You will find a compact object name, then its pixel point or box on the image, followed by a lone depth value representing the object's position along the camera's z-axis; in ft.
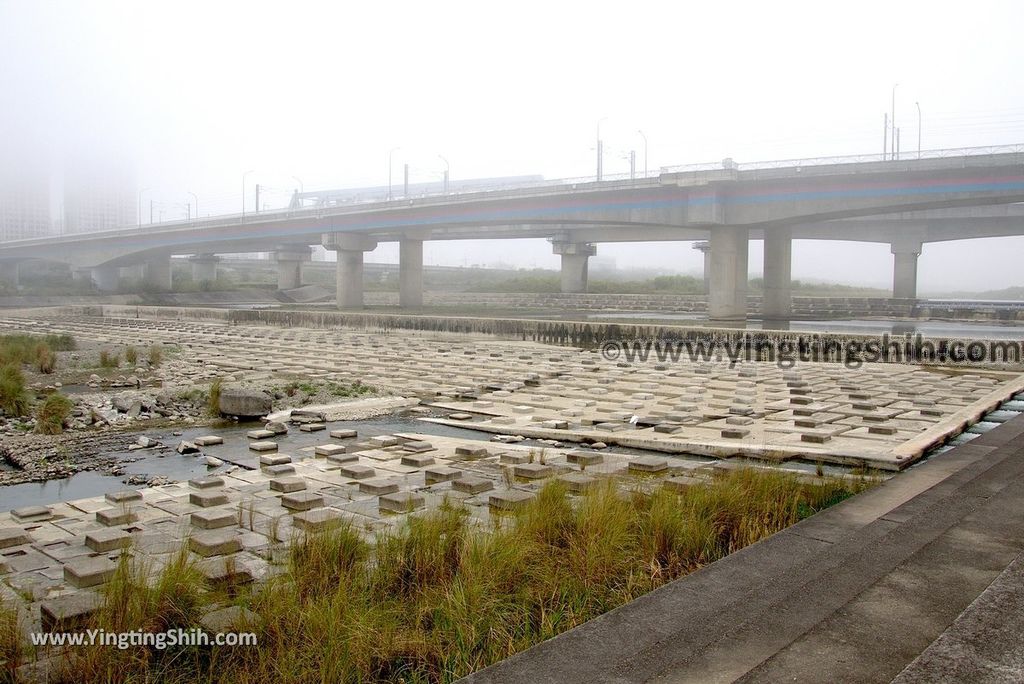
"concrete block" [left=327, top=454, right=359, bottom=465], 29.94
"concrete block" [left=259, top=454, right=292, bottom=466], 29.30
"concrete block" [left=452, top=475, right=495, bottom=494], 24.97
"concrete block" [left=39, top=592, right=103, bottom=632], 13.96
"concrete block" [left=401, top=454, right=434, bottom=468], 29.37
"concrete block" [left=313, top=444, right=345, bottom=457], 30.91
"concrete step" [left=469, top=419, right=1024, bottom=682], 12.14
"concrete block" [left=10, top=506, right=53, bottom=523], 22.49
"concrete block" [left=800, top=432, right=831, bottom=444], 32.60
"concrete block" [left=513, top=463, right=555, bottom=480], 26.55
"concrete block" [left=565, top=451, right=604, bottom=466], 29.15
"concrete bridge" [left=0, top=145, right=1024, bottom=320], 114.11
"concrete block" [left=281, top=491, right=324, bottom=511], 23.15
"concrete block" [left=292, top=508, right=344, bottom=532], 20.01
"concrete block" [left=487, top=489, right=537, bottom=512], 22.15
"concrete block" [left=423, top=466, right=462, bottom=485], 26.50
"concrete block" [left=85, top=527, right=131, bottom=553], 19.42
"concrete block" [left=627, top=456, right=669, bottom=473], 27.32
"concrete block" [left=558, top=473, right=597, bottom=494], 24.16
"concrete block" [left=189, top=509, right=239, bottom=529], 21.22
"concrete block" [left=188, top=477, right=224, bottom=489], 25.75
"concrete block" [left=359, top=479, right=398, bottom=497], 25.12
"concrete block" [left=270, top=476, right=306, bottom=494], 25.16
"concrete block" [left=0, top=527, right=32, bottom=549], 19.94
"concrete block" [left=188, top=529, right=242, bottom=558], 18.85
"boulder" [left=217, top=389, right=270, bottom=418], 41.91
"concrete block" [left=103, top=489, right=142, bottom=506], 23.89
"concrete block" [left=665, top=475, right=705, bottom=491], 23.36
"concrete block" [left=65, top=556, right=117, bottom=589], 16.87
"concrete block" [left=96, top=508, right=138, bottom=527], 21.79
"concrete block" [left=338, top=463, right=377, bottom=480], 27.09
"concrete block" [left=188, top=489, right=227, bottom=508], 23.69
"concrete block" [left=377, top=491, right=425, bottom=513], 22.68
